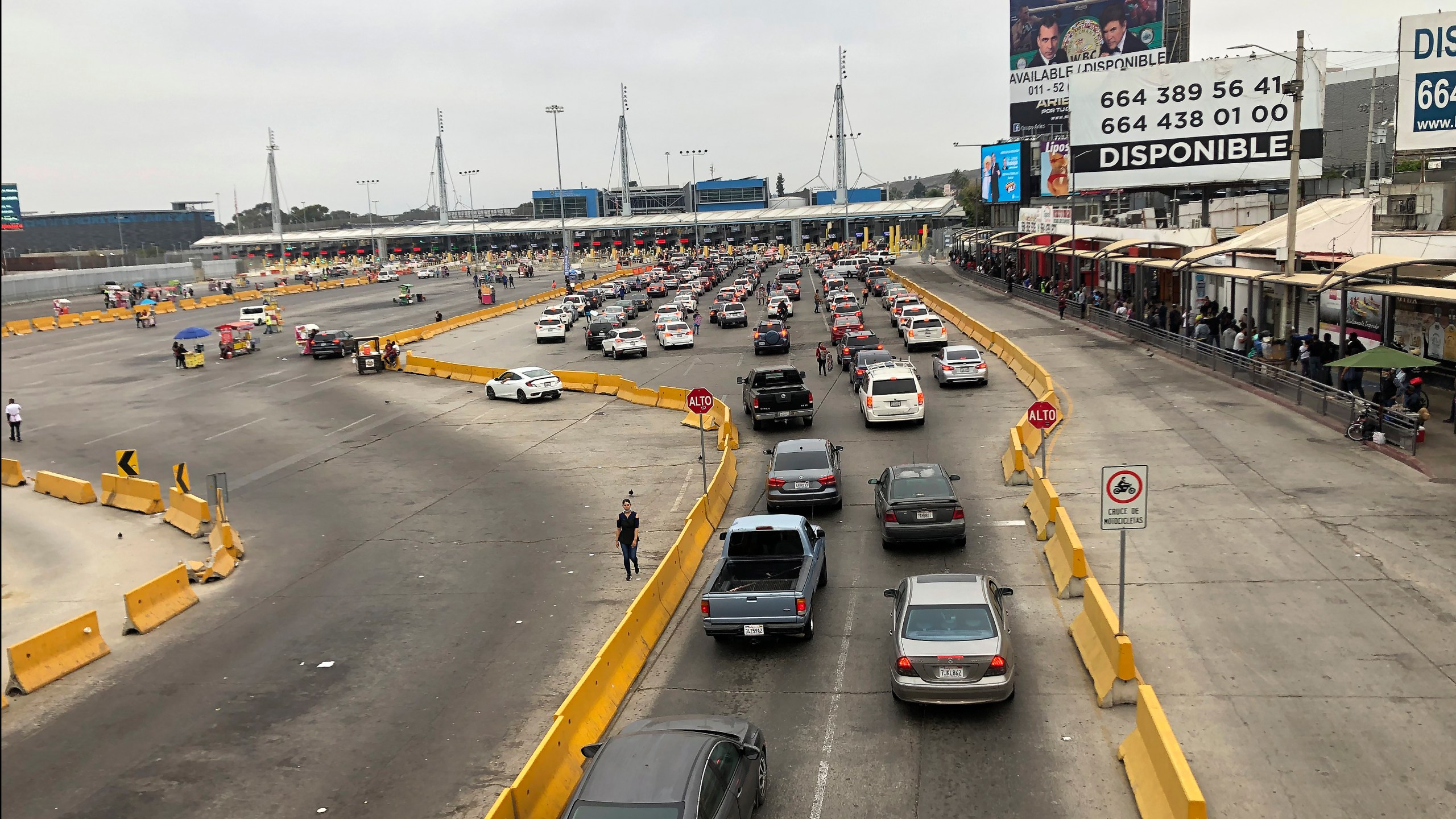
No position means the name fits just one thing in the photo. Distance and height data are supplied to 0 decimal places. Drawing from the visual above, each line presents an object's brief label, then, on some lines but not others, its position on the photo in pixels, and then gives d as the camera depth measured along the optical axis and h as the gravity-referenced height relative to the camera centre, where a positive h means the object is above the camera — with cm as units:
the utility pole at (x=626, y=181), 17088 +808
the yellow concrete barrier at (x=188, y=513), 2538 -624
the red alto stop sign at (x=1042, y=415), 2175 -383
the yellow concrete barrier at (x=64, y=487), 2919 -636
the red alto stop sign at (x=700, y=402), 2472 -382
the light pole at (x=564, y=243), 11400 -93
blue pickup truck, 1448 -489
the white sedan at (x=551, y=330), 5994 -514
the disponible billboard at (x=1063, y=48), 8638 +1351
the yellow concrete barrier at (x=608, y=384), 4203 -578
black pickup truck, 3052 -472
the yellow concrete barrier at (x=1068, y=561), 1593 -508
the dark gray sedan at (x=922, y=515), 1838 -484
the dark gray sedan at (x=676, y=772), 865 -444
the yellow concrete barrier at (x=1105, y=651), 1223 -506
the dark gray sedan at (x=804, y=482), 2138 -492
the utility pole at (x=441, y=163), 18025 +1224
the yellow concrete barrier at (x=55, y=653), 1558 -589
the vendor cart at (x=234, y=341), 5956 -528
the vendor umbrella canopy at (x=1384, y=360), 2234 -308
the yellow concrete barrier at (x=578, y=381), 4328 -580
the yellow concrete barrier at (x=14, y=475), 3108 -627
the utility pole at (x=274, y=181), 17562 +990
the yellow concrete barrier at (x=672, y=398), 3719 -567
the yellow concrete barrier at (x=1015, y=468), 2339 -527
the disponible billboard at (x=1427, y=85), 2997 +333
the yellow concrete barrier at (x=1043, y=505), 1888 -507
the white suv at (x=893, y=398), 2958 -464
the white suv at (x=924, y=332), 4509 -444
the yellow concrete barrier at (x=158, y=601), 1814 -598
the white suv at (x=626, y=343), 5141 -515
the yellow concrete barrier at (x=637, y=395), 3897 -583
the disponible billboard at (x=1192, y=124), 4959 +421
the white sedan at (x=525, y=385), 4078 -553
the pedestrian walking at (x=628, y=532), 1853 -501
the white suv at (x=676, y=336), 5397 -511
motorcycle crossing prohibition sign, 1297 -328
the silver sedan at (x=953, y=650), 1189 -466
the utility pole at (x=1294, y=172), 3102 +112
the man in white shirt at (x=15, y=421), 3576 -549
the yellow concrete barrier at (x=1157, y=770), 903 -483
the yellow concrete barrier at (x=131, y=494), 2789 -630
